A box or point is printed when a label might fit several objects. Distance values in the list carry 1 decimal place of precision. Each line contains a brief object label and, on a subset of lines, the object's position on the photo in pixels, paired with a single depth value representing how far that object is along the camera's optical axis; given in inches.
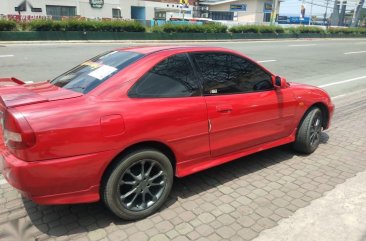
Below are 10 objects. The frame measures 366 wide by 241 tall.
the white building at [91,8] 1622.8
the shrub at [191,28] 1103.3
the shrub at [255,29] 1326.9
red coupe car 110.1
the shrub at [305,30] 1573.6
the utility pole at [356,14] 3152.6
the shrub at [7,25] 823.7
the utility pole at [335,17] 3432.6
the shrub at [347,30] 1790.5
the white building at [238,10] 3280.0
